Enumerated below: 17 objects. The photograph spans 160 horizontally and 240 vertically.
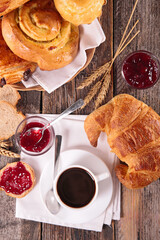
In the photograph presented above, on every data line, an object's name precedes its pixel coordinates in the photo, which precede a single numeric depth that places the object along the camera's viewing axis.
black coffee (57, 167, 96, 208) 0.80
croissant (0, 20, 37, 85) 0.75
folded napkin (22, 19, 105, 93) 0.76
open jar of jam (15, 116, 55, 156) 0.82
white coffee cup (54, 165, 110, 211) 0.79
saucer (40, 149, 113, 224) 0.81
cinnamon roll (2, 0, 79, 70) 0.70
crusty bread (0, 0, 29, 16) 0.64
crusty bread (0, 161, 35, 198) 0.83
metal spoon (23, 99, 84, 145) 0.82
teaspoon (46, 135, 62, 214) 0.82
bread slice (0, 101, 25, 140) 0.84
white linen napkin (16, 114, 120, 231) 0.82
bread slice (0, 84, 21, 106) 0.84
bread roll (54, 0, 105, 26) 0.68
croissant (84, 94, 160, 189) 0.76
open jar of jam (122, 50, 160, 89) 0.80
